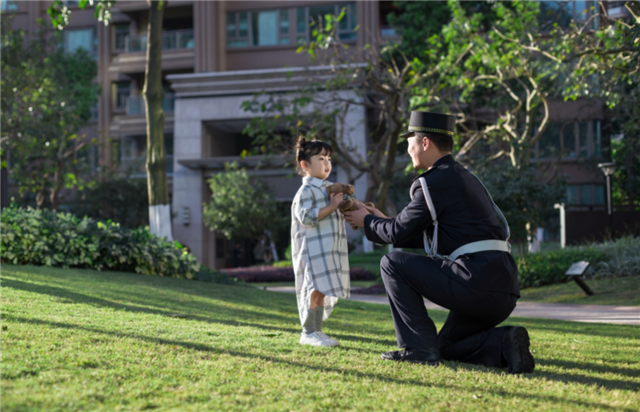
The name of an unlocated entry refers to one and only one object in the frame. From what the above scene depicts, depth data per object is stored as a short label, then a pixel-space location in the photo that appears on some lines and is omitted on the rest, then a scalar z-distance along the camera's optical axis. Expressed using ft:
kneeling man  12.64
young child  15.30
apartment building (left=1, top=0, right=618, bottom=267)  88.74
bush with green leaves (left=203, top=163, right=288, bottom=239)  79.61
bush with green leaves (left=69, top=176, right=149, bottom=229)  89.61
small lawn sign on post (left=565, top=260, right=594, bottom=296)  36.40
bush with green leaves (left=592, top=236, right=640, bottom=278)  41.86
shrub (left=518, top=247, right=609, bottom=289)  44.09
